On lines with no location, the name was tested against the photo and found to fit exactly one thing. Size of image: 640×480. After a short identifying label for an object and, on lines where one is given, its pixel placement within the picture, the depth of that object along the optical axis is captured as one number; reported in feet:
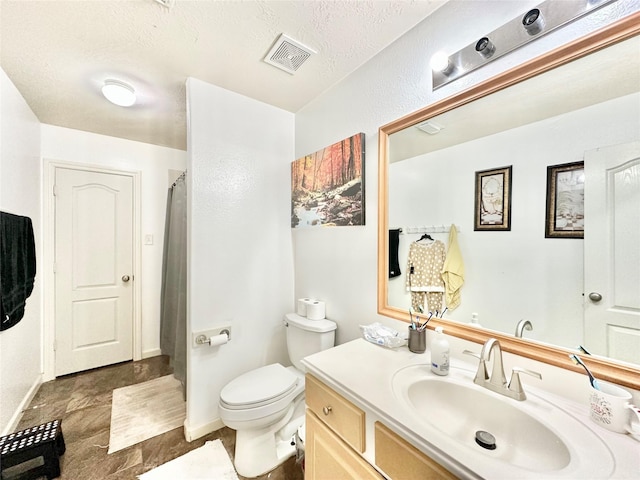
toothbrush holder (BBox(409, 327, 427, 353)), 3.76
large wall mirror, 2.45
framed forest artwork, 5.02
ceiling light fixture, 5.55
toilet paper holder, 5.41
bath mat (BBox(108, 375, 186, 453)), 5.60
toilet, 4.46
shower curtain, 6.14
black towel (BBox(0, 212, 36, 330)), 4.96
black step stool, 4.23
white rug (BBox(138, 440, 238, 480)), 4.55
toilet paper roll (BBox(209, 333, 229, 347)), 5.45
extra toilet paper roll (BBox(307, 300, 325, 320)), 5.73
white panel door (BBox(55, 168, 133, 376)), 8.03
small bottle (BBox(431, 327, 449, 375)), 3.18
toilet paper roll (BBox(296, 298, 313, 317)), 5.95
